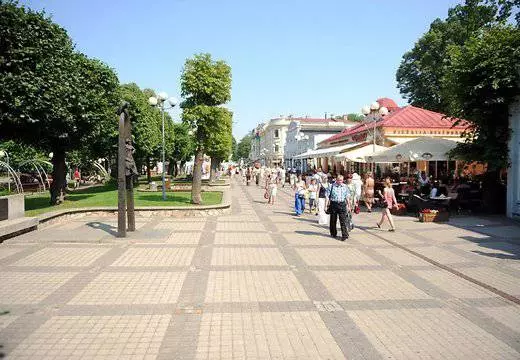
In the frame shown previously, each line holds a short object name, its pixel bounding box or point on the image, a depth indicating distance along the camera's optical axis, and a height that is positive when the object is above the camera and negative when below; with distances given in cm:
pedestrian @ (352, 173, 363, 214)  1536 -59
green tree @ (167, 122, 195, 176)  4562 +340
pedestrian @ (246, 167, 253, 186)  3634 -51
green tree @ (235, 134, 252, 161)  15000 +866
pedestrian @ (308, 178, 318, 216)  1630 -95
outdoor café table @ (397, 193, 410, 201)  1628 -111
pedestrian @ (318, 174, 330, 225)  1317 -117
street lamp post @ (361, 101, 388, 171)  1708 +287
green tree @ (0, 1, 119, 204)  1216 +299
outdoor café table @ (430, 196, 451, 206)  1457 -116
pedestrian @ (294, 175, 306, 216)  1570 -112
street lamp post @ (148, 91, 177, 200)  1684 +333
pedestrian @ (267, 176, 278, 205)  1979 -94
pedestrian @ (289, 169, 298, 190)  3025 -63
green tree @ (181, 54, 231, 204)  1545 +330
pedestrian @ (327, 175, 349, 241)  1030 -85
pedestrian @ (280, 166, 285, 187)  3534 -54
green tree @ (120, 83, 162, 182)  2708 +349
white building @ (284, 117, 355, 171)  6246 +714
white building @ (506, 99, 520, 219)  1395 +19
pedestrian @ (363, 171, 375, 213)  1658 -95
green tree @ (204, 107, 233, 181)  1573 +182
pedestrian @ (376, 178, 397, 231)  1165 -89
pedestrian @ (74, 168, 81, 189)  3399 -35
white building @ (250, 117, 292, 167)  9231 +768
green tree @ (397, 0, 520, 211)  1359 +297
